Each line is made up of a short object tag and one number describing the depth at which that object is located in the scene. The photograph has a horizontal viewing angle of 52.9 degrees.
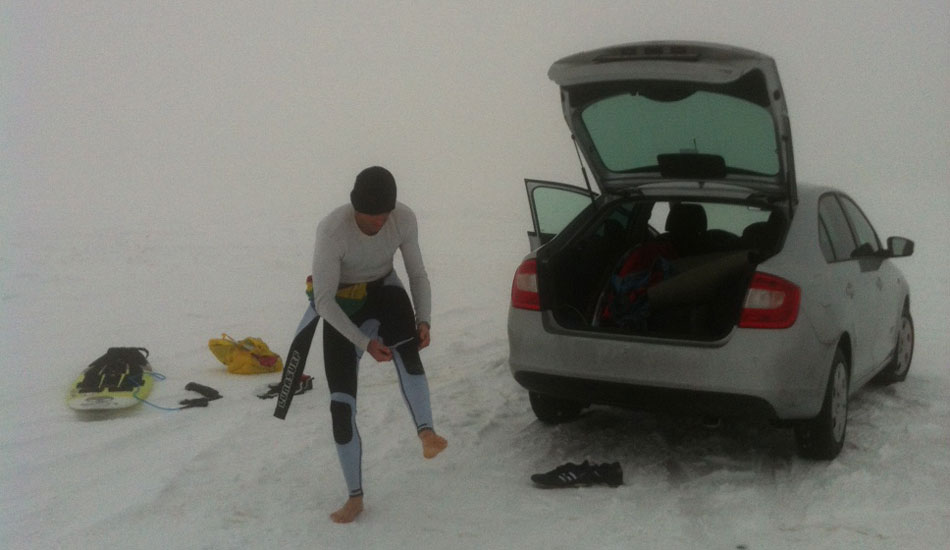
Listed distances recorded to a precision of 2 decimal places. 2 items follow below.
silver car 4.88
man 4.67
